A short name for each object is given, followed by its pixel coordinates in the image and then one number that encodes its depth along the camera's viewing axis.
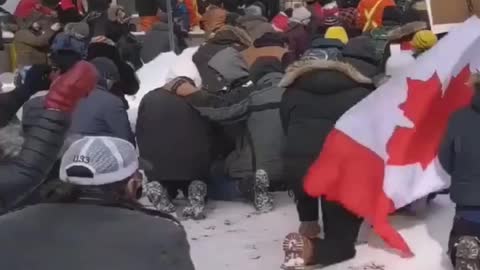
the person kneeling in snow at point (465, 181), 5.78
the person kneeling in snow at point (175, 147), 7.77
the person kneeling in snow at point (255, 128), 7.75
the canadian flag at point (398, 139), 6.33
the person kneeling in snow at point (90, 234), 3.15
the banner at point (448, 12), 7.41
